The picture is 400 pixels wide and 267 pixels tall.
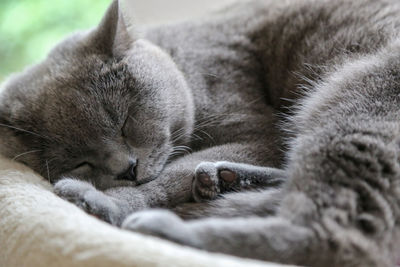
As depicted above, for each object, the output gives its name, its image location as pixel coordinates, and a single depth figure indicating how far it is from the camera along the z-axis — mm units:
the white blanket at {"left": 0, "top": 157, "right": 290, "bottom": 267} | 498
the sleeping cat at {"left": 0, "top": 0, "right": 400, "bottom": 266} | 524
